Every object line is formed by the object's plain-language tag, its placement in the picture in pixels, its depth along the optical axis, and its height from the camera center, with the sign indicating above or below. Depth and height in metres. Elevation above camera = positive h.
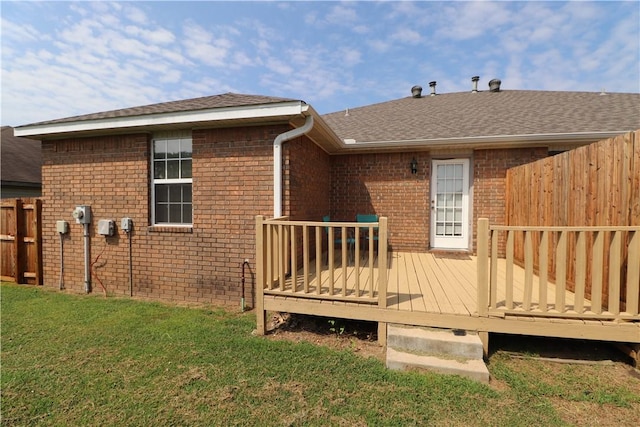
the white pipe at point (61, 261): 5.17 -1.06
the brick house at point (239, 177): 4.27 +0.57
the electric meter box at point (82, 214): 4.85 -0.15
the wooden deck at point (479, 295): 2.68 -1.07
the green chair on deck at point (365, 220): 6.55 -0.31
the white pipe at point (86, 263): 4.96 -1.05
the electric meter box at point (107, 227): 4.79 -0.37
